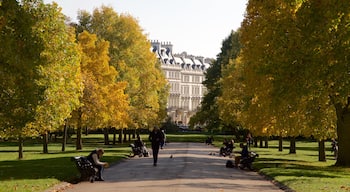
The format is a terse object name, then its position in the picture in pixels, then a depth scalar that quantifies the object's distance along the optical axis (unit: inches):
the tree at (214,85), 3476.9
